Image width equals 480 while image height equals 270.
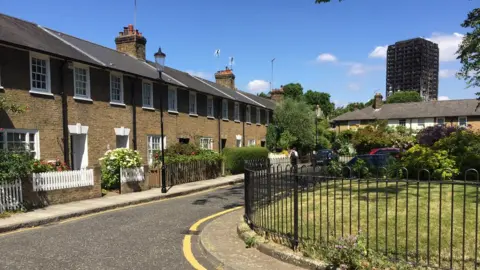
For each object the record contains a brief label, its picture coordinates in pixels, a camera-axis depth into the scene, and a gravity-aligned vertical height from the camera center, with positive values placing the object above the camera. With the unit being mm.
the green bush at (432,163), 12598 -1483
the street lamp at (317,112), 40094 +1113
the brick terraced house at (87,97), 13922 +1272
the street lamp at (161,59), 15438 +2658
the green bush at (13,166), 10531 -1186
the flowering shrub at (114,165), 15664 -1763
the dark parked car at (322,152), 31156 -2538
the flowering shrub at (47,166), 12227 -1452
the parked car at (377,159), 14402 -1540
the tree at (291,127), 38281 -463
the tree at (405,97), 97188 +6562
